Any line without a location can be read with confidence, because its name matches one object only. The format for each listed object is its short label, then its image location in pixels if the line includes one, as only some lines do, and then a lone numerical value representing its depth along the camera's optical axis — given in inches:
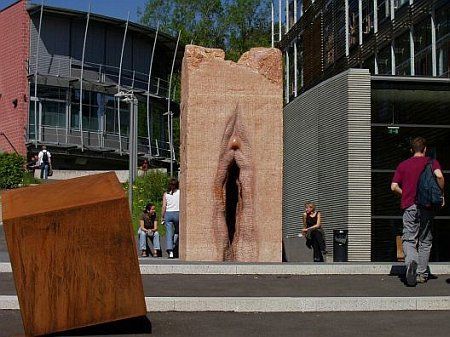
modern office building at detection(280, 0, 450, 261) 700.7
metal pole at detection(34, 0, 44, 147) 1827.0
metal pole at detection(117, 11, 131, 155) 1944.9
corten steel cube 252.7
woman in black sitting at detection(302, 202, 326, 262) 712.4
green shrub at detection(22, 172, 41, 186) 1417.4
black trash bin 692.1
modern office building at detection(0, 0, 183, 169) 1847.9
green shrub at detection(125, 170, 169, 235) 1261.6
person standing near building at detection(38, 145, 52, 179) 1556.3
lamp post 1230.9
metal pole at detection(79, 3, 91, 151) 1856.5
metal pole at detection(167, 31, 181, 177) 2004.2
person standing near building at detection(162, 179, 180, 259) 651.5
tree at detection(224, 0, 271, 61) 2620.6
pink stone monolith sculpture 517.0
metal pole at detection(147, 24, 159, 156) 2022.6
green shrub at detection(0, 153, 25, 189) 1433.3
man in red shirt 378.6
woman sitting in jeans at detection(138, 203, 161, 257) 748.6
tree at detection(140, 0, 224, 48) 2608.3
